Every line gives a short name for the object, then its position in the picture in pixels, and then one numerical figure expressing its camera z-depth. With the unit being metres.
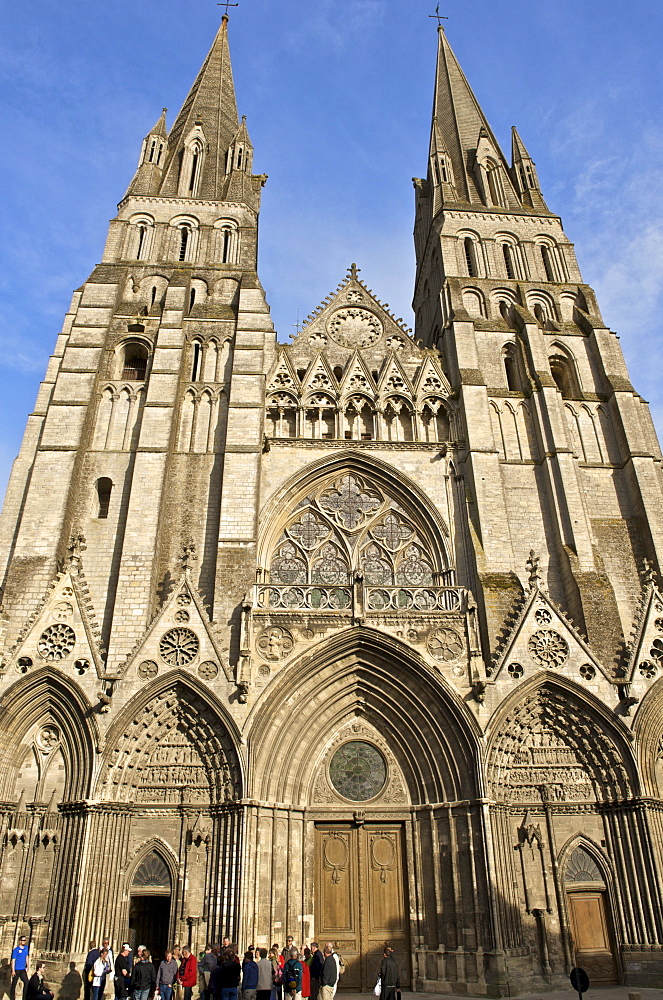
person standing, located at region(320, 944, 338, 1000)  10.32
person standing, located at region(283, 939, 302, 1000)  10.09
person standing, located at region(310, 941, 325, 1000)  10.80
